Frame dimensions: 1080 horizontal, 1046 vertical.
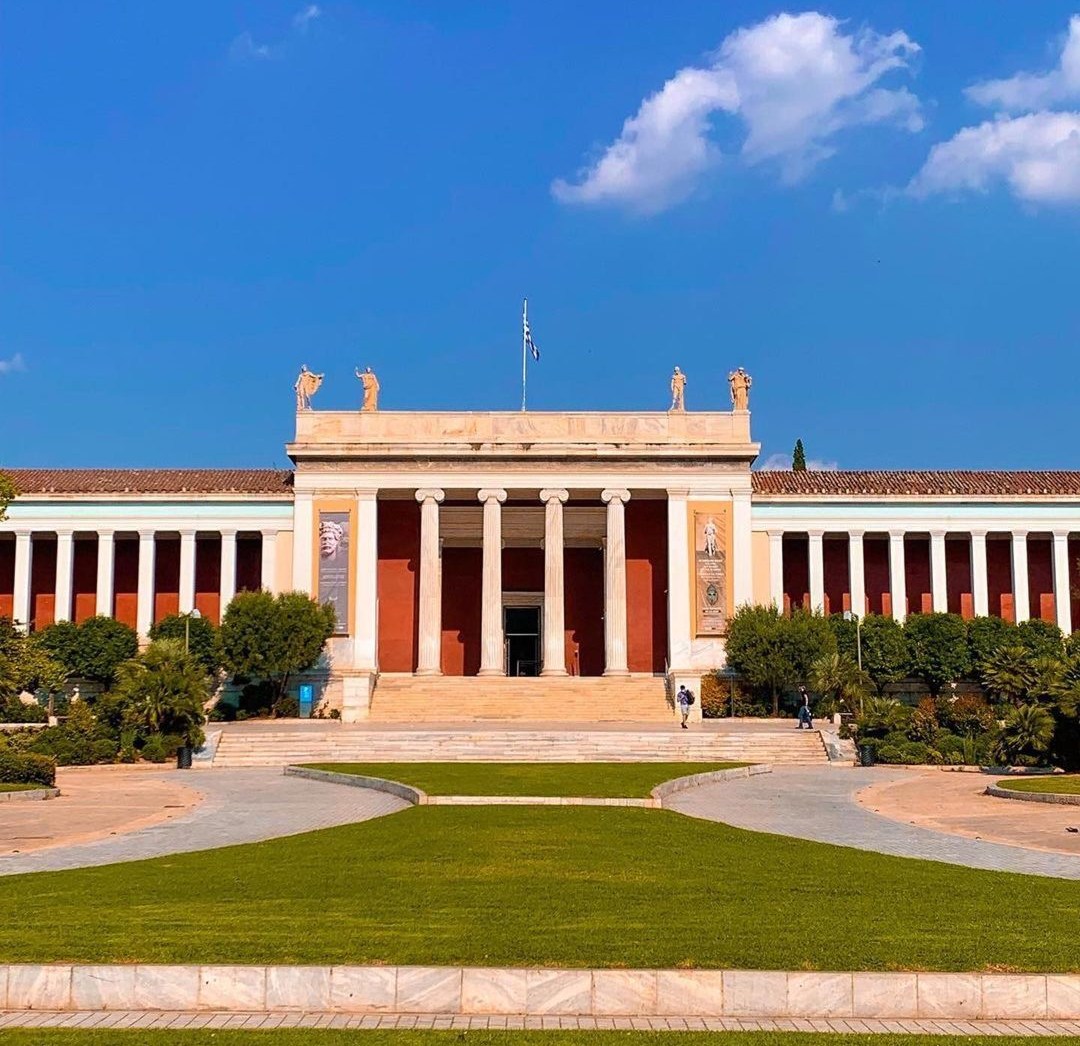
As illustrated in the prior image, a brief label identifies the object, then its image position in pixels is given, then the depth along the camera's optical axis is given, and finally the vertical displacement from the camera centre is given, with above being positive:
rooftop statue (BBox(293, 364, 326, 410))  50.59 +10.77
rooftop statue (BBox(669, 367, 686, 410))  50.62 +10.56
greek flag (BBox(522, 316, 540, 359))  53.00 +13.29
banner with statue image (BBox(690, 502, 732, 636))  48.84 +3.12
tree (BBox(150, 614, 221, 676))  45.59 +0.36
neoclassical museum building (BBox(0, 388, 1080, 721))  49.41 +4.35
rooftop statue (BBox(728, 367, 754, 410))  50.31 +10.66
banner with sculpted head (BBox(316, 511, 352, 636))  49.12 +3.54
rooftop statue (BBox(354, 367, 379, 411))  50.84 +10.72
